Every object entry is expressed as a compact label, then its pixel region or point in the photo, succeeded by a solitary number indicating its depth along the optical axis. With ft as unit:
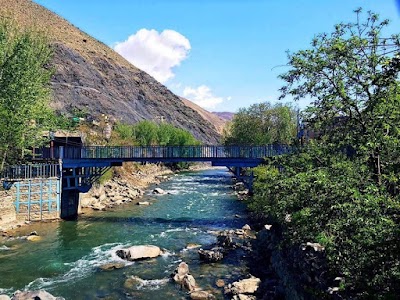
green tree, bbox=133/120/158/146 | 245.22
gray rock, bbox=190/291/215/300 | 53.93
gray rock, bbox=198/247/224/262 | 70.91
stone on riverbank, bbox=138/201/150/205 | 131.85
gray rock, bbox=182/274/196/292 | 57.72
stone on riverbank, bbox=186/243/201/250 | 81.15
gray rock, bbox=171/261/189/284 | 60.79
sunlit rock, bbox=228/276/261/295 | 54.83
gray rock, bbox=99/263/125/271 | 66.83
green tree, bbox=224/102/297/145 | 194.39
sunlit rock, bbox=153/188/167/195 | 155.88
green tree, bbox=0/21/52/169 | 90.89
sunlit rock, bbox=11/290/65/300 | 49.49
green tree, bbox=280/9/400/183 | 40.98
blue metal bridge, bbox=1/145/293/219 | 110.04
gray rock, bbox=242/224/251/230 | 94.79
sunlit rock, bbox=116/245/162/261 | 72.49
